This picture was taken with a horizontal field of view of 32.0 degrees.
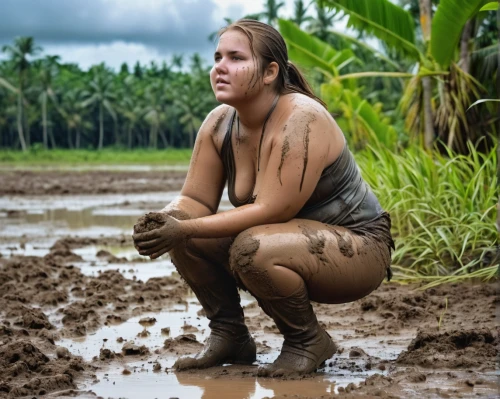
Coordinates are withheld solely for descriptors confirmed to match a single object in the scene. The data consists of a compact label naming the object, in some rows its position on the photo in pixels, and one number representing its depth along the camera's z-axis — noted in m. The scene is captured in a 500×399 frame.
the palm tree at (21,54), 60.00
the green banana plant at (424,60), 9.57
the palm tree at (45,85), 68.62
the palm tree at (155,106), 76.75
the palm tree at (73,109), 73.25
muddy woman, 3.29
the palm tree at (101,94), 74.69
